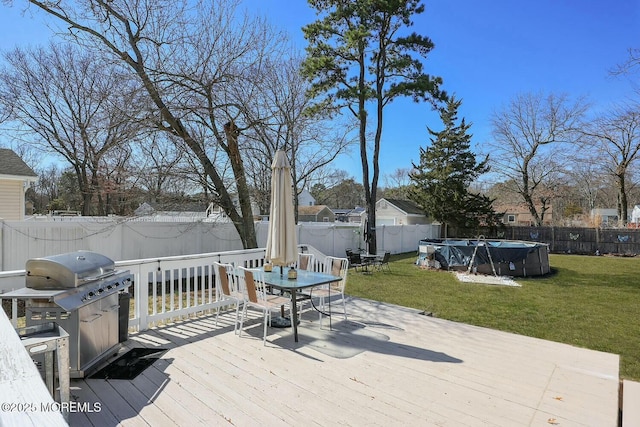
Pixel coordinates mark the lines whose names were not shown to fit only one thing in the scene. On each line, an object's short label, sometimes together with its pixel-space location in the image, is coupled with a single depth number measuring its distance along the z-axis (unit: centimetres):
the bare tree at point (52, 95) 1457
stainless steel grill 296
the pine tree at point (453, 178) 2139
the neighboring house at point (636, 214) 3549
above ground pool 1110
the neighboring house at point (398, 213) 2803
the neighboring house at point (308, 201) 4050
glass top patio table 430
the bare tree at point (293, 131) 1090
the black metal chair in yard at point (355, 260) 1125
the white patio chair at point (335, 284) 497
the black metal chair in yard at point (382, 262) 1159
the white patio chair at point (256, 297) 425
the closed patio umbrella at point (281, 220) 484
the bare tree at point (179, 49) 790
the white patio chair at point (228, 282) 462
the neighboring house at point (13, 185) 1067
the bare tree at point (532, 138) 2270
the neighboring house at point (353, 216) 4078
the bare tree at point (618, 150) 2067
